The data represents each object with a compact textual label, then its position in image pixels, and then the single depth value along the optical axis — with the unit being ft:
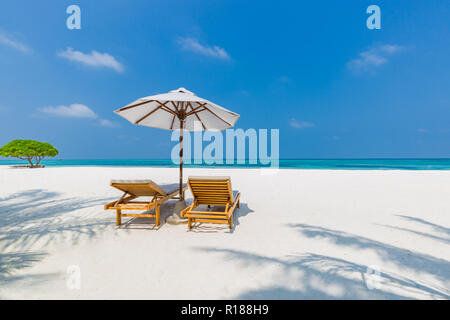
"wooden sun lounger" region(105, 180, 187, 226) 12.31
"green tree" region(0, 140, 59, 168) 86.78
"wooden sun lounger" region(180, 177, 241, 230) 12.35
